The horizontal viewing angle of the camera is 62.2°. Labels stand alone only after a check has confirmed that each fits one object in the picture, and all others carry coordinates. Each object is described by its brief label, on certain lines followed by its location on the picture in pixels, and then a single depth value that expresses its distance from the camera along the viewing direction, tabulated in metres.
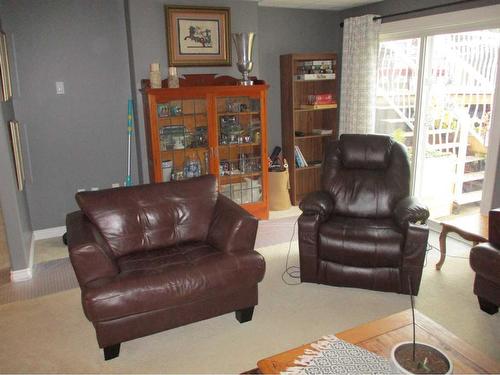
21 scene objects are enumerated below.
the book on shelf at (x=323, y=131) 4.98
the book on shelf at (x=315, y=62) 4.74
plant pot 1.47
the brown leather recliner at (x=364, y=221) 2.80
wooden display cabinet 3.96
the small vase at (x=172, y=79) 3.89
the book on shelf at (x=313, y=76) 4.65
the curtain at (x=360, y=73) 4.41
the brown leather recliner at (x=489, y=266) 2.41
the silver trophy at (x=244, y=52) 4.07
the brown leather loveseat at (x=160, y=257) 2.23
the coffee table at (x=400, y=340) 1.62
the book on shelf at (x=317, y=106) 4.75
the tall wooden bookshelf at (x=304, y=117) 4.72
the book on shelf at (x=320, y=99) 4.77
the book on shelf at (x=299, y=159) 4.92
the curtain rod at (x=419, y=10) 3.52
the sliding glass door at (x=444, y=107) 3.68
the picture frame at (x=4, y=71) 3.14
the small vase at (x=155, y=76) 3.79
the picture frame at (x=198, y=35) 3.99
